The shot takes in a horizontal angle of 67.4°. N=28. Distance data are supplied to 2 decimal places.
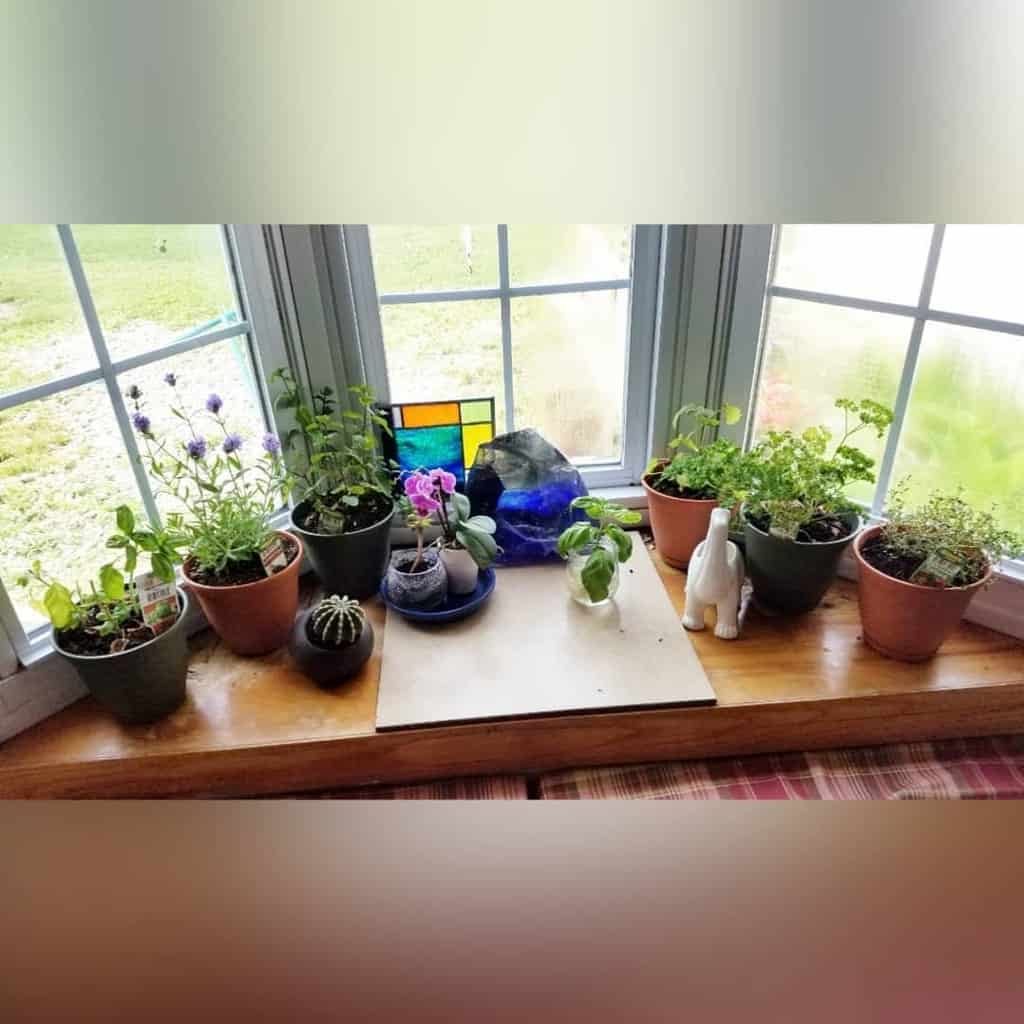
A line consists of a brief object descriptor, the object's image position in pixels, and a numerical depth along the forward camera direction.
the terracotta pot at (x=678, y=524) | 1.36
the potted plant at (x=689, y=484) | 1.31
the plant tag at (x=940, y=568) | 1.12
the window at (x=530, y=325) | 1.34
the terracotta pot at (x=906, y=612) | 1.14
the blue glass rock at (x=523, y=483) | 1.40
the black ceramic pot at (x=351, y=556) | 1.27
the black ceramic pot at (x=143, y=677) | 1.06
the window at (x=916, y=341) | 1.16
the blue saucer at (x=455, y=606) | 1.30
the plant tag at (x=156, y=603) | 1.11
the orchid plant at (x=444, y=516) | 1.25
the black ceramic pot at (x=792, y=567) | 1.21
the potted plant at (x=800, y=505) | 1.19
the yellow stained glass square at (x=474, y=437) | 1.44
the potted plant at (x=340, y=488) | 1.29
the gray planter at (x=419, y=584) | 1.28
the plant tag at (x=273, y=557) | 1.21
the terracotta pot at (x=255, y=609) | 1.19
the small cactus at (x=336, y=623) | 1.19
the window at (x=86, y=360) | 1.04
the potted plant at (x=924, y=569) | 1.13
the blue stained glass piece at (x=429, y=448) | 1.42
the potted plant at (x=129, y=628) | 1.05
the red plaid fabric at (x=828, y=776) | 1.18
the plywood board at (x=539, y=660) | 1.16
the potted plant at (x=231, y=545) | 1.18
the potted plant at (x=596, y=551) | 1.26
